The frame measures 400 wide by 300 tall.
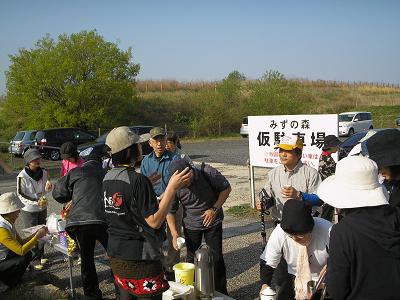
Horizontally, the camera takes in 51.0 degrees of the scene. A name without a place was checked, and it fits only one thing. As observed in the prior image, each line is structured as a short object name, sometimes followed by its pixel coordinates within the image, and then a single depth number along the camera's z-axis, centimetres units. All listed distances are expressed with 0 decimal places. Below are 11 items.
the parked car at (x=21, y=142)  2059
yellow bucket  320
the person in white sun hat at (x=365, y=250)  198
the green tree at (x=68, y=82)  2598
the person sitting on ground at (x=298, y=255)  292
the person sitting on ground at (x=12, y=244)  456
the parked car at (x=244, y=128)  2957
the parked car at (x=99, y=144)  1561
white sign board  696
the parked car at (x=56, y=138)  2000
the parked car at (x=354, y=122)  2836
